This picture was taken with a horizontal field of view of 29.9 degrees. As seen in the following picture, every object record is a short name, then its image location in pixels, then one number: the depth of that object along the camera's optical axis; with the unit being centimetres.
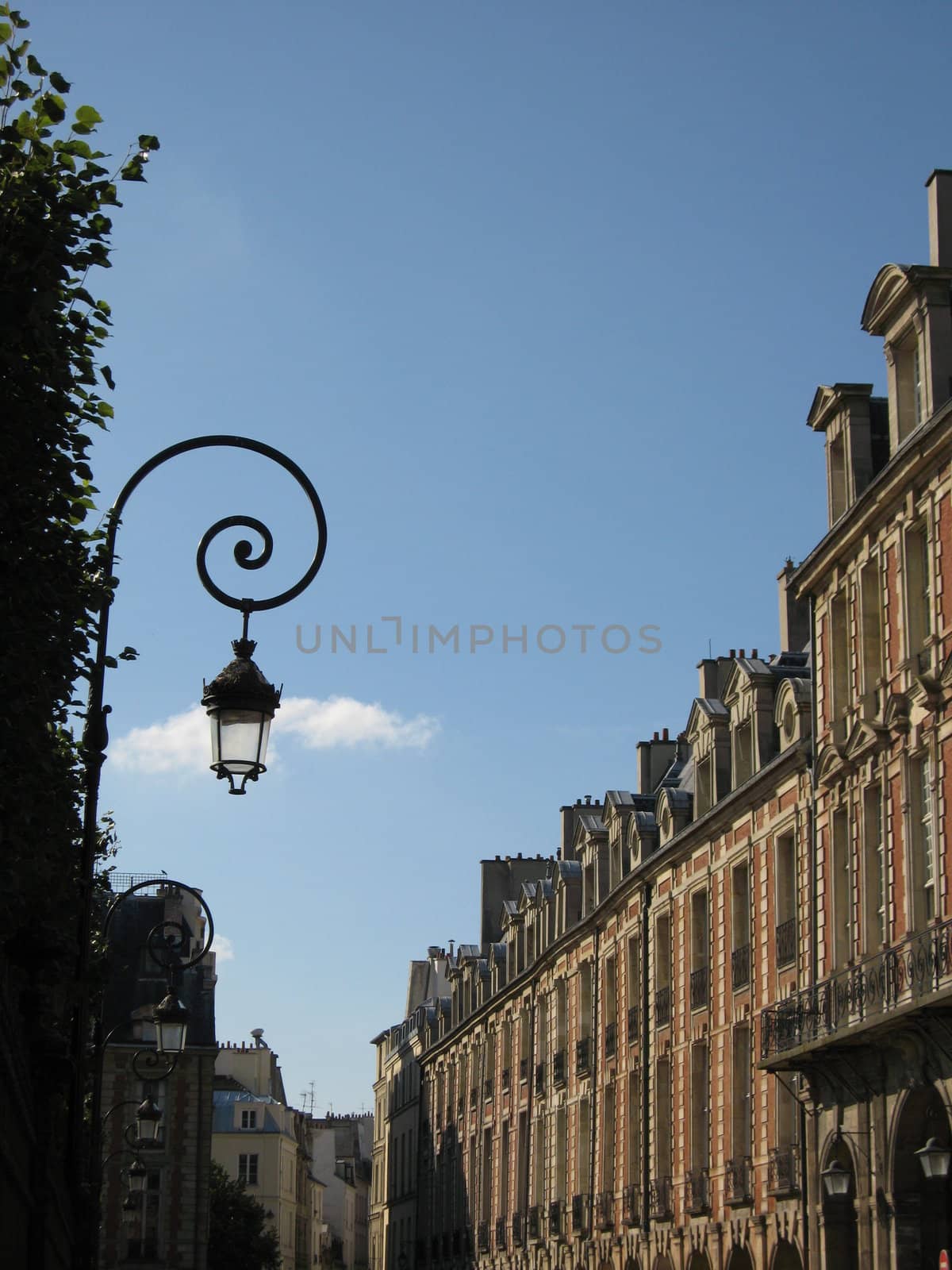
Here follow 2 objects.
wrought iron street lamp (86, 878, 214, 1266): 1875
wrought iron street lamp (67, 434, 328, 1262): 994
